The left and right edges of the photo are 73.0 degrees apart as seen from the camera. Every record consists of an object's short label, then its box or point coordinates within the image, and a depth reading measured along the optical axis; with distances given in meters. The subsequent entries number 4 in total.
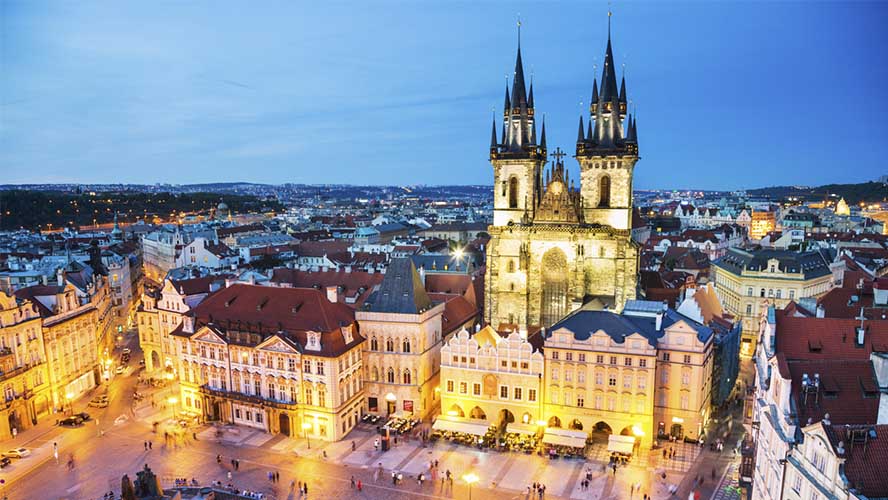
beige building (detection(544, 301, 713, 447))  56.06
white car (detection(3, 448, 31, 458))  55.00
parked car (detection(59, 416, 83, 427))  62.78
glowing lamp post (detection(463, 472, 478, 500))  46.70
